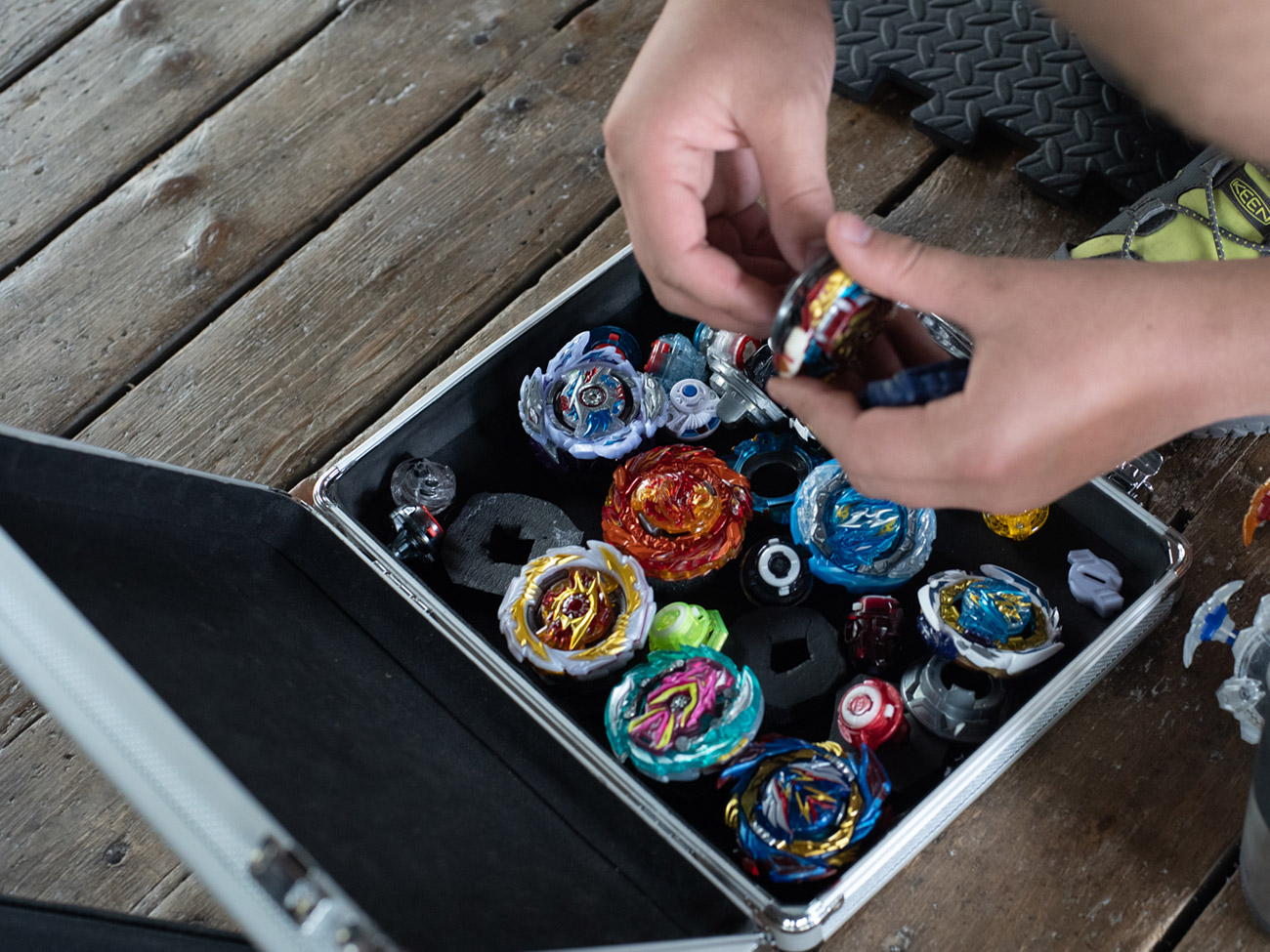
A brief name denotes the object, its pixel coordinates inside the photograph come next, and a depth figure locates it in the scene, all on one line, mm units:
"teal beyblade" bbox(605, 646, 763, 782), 680
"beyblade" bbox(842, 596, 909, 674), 746
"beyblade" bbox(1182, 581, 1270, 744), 679
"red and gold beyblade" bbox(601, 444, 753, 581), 780
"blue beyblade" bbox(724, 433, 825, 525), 858
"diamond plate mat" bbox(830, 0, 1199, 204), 975
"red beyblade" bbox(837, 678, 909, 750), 712
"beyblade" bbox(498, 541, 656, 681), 729
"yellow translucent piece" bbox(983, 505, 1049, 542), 778
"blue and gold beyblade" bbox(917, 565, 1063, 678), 703
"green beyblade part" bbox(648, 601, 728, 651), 759
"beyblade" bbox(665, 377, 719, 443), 863
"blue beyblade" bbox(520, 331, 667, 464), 833
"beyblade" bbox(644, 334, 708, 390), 895
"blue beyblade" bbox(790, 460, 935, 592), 770
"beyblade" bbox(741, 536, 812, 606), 783
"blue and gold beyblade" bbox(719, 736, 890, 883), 643
